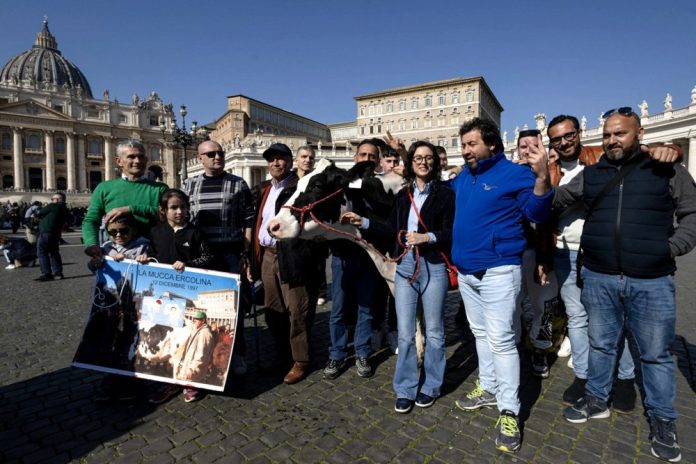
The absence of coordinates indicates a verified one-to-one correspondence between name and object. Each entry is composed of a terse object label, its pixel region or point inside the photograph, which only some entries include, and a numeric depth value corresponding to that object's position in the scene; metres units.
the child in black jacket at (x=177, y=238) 3.60
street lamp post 18.55
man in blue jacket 2.80
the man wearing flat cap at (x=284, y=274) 3.75
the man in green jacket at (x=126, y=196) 3.63
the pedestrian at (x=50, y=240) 9.77
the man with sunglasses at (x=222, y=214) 3.99
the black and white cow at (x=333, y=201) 3.12
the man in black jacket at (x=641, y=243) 2.64
